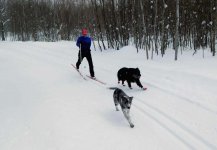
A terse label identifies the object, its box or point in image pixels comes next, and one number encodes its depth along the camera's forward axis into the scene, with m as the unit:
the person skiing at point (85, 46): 11.24
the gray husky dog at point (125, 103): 6.20
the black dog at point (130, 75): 8.78
